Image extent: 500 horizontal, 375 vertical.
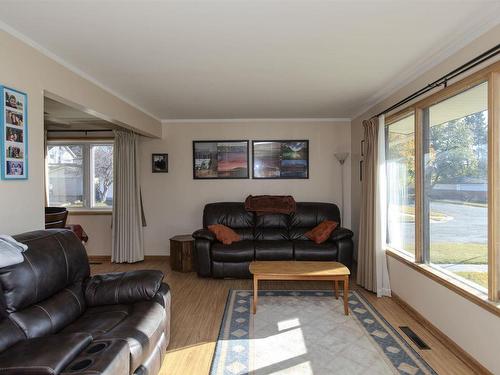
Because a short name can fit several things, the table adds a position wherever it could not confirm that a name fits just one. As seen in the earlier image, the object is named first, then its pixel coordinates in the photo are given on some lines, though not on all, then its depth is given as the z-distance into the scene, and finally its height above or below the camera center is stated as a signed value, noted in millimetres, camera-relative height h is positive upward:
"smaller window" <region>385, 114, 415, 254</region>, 3457 +41
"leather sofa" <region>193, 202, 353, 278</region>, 4430 -892
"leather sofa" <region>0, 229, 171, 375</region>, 1524 -802
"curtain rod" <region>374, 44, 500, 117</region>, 2127 +899
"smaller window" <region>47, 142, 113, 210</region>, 5793 +234
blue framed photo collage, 2158 +381
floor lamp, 5246 +447
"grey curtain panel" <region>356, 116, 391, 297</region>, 3789 -357
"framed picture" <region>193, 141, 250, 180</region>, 5602 +480
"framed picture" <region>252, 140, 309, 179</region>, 5578 +509
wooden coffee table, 3281 -898
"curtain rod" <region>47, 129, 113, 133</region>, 5688 +1027
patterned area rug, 2359 -1331
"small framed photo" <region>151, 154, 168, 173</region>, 5625 +435
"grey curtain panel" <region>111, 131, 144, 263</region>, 5258 -225
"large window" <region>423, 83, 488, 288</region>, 2404 +13
